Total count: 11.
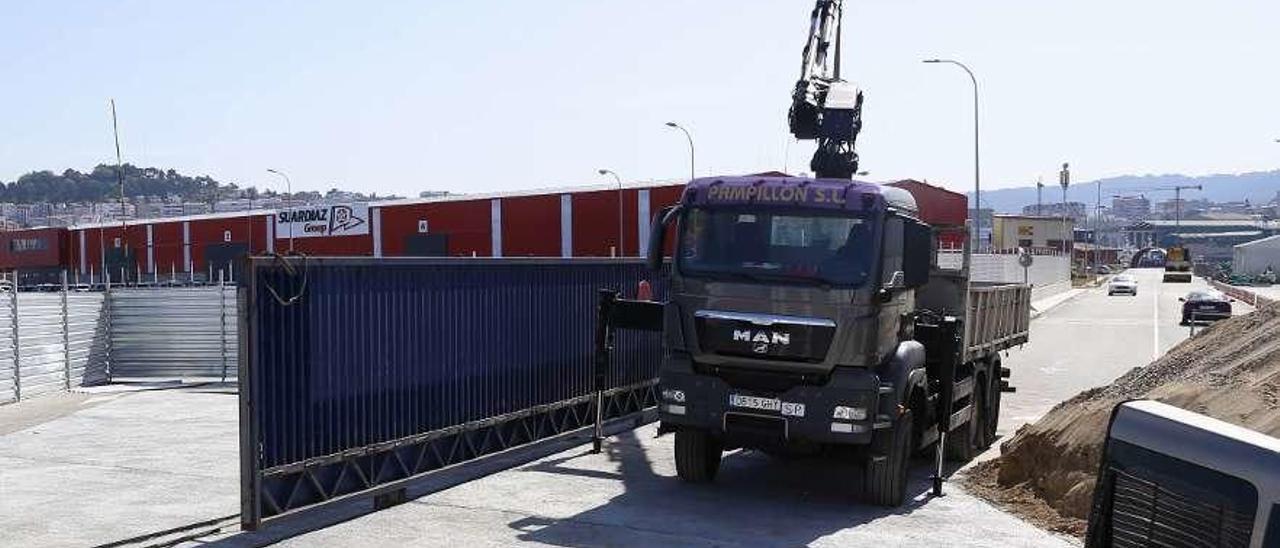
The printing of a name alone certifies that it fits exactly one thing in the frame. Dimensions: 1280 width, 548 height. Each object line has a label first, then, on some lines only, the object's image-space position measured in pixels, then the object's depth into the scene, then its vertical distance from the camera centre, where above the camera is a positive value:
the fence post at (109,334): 24.56 -2.15
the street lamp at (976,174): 49.45 +2.02
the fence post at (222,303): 24.16 -1.51
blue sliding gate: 10.52 -1.44
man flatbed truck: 11.32 -0.88
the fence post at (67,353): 22.94 -2.35
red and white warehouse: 55.66 -0.41
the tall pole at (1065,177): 97.19 +3.53
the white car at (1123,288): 74.62 -3.97
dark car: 43.53 -3.04
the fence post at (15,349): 21.08 -2.09
